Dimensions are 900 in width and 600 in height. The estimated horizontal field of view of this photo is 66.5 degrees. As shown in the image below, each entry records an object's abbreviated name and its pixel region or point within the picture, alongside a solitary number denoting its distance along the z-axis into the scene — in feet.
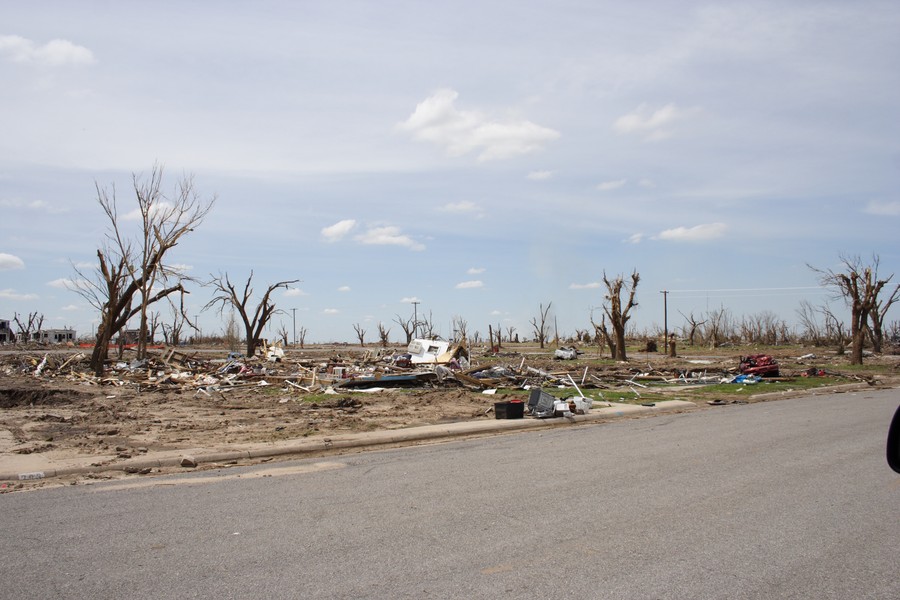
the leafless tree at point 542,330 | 252.83
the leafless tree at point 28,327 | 239.44
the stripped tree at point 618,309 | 140.26
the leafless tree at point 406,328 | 237.49
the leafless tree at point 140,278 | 98.13
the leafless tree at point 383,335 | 223.71
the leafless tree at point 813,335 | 213.38
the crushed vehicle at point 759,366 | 93.40
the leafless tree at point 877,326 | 157.48
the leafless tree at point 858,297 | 118.73
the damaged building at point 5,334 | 249.75
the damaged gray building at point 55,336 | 264.03
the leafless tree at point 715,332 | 216.66
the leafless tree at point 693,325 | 218.38
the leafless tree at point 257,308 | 146.00
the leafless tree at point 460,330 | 248.89
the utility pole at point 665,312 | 230.64
